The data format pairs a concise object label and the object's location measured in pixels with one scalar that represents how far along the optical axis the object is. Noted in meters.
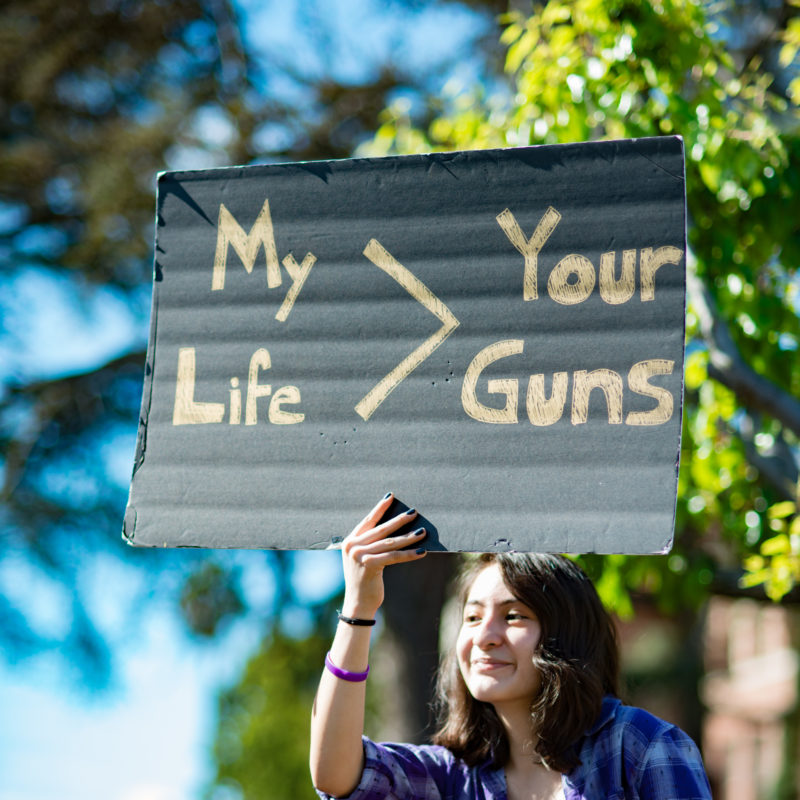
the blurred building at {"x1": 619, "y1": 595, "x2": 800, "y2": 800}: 15.67
